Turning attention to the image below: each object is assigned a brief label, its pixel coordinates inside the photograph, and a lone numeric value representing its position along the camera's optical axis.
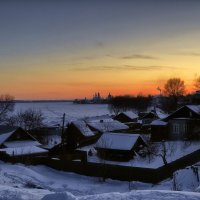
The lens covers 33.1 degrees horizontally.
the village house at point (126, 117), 63.68
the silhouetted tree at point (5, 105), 60.19
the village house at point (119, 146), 29.42
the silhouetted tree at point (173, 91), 81.44
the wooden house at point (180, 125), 37.59
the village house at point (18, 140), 29.94
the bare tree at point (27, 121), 54.06
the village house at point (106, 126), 47.12
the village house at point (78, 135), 38.88
